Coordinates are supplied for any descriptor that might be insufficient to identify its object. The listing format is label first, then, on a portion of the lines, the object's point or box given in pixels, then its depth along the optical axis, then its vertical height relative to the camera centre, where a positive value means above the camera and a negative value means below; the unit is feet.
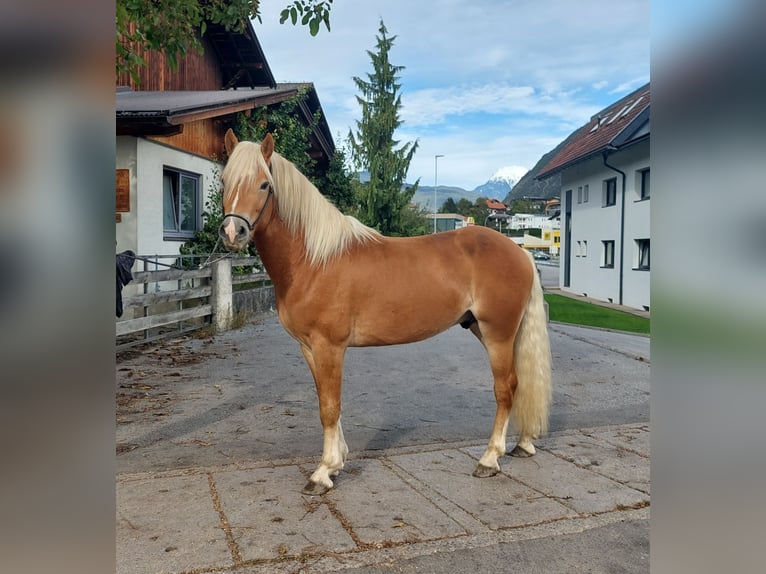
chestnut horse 9.63 -0.71
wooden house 25.02 +5.71
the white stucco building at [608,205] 52.29 +5.22
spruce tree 76.64 +15.40
